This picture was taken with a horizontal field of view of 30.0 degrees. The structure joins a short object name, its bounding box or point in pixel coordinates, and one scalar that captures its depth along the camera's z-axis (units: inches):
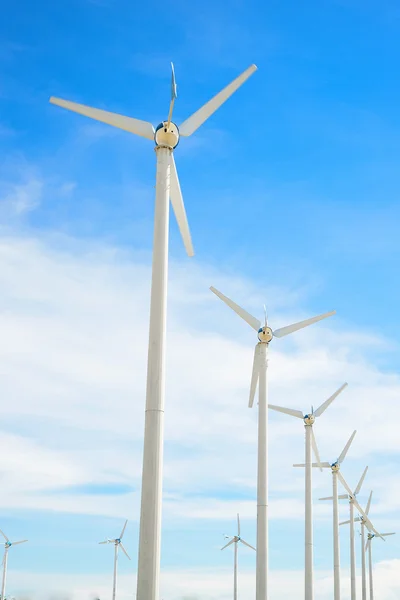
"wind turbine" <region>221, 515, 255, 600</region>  4291.3
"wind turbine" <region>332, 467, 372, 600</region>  3385.8
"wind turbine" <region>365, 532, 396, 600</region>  4478.3
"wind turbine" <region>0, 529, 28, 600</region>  4747.0
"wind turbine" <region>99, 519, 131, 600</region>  5046.8
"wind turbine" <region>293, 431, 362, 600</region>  2709.2
